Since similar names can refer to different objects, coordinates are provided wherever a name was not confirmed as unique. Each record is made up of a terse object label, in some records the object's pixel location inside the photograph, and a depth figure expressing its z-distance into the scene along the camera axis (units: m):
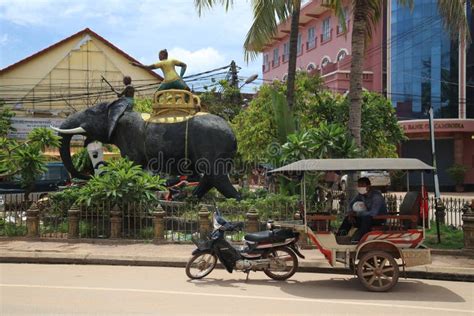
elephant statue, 12.87
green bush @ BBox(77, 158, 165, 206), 11.57
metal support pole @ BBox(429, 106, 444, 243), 11.07
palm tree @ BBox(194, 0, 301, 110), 13.17
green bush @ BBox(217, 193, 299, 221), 11.69
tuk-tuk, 7.43
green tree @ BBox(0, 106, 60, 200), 13.12
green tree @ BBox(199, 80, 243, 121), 30.20
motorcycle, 7.95
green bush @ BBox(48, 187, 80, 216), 12.23
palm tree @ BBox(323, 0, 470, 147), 11.68
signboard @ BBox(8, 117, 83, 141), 33.03
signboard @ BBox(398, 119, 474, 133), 32.81
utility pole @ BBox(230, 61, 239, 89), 29.77
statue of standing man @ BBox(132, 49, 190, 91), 13.32
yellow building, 37.18
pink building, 36.38
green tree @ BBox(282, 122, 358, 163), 12.11
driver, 7.74
